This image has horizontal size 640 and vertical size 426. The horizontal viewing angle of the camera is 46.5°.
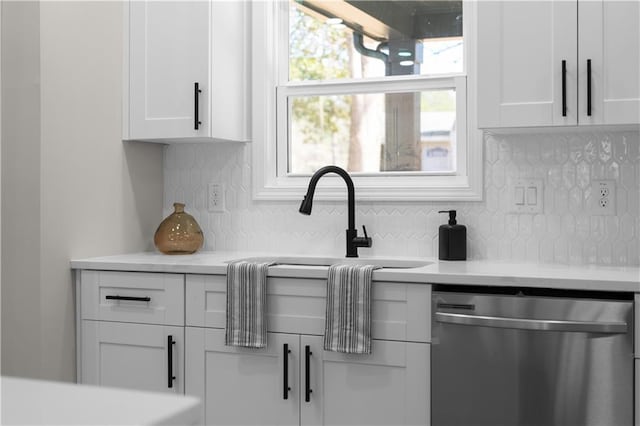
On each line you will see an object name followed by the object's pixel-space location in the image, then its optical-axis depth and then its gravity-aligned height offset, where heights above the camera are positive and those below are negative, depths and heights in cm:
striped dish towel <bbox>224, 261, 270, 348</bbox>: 259 -34
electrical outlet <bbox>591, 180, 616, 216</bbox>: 279 +4
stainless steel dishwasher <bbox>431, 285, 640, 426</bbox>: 219 -46
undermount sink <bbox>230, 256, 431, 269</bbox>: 295 -22
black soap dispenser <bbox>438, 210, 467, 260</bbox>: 288 -13
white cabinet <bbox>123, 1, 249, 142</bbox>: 304 +57
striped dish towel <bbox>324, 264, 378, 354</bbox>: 245 -34
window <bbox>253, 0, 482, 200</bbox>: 310 +47
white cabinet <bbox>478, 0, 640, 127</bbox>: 248 +49
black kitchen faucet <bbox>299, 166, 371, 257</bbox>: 298 -4
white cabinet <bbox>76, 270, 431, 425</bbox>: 244 -52
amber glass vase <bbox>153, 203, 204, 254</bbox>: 313 -12
